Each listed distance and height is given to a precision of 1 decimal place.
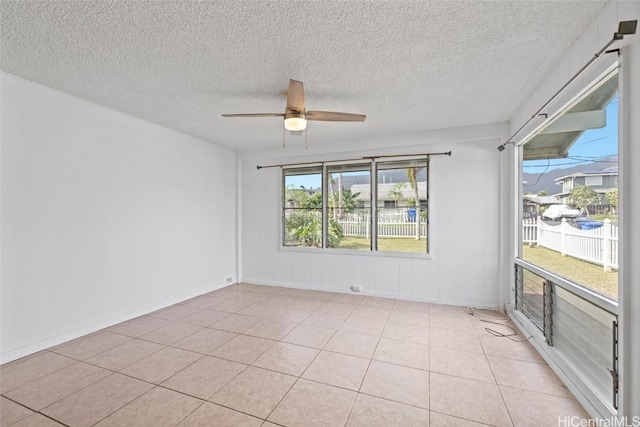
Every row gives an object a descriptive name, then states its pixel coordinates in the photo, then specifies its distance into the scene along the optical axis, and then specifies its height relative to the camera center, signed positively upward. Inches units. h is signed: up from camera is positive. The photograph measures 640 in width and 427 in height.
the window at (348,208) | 182.7 +2.6
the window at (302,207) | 196.1 +3.0
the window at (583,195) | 69.4 +5.1
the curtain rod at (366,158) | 160.4 +34.6
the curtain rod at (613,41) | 56.7 +38.0
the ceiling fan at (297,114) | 93.4 +35.9
